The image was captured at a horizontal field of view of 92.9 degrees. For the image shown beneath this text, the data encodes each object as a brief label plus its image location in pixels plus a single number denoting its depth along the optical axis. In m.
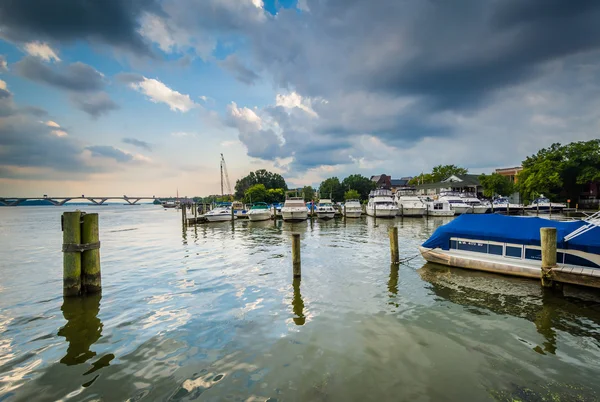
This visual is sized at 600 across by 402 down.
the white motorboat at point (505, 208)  47.03
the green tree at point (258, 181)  122.12
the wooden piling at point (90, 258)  9.48
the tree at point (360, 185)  100.81
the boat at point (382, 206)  42.69
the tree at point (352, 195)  90.44
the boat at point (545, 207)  48.94
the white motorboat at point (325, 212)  44.09
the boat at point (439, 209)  45.62
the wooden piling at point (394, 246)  14.26
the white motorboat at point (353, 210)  45.41
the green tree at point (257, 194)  91.56
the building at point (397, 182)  126.69
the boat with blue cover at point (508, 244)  10.05
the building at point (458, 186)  75.19
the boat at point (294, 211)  39.41
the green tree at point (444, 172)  93.62
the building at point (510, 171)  87.02
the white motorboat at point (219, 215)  41.86
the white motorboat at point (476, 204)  46.16
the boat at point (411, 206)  44.47
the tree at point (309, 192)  116.62
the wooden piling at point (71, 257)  9.10
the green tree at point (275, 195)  96.75
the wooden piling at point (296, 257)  12.33
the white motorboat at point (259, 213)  42.38
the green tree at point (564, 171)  53.09
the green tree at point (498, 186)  65.44
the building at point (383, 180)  119.31
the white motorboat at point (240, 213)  48.42
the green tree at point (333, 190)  101.31
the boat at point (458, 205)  46.31
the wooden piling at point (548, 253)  9.70
